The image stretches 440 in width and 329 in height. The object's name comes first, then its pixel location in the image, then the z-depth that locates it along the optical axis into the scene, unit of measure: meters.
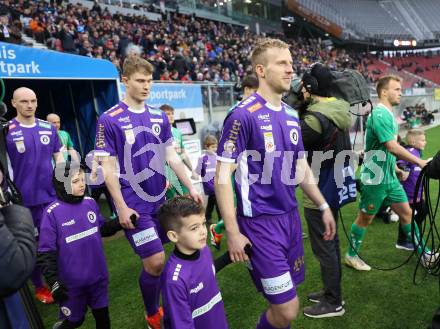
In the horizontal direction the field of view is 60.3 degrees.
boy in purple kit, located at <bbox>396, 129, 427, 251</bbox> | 4.70
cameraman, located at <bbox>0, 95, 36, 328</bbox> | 1.30
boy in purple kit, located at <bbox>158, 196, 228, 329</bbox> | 2.01
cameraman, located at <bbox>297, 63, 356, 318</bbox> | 2.91
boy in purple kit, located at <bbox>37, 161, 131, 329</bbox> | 2.76
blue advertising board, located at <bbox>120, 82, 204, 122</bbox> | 9.14
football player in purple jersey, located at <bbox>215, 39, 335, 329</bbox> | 2.32
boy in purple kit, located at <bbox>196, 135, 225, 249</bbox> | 6.17
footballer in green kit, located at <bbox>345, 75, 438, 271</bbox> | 3.82
